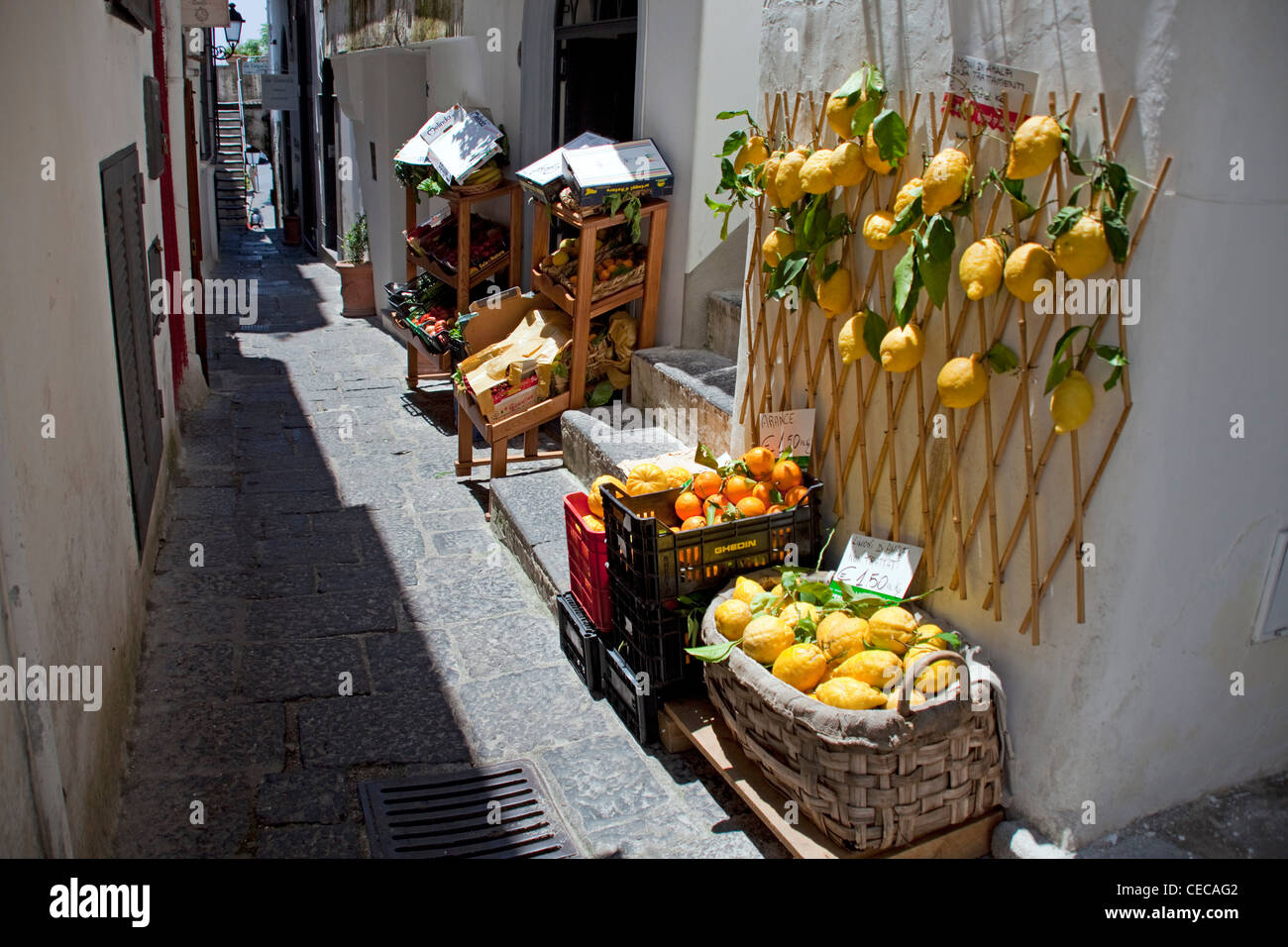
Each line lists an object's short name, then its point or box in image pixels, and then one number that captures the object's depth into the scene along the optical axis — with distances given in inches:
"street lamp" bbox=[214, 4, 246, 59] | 649.0
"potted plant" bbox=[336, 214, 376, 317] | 478.3
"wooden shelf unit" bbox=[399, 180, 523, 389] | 311.1
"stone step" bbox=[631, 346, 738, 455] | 217.9
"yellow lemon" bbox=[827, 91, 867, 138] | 140.3
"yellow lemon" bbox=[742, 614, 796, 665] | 133.8
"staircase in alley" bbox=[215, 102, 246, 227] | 869.8
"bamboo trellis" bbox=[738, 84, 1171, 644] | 119.3
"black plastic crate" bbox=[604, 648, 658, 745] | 158.9
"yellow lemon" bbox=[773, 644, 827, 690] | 128.5
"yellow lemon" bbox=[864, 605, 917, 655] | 130.7
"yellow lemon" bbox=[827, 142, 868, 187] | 142.0
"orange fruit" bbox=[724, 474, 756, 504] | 161.8
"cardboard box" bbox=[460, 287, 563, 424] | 257.3
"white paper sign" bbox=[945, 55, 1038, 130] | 118.6
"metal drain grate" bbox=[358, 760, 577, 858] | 138.9
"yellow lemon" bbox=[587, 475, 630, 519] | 178.2
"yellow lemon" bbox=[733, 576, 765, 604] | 144.3
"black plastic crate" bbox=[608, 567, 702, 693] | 153.8
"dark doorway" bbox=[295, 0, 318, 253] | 711.7
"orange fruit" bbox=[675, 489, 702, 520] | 161.0
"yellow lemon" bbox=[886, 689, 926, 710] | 118.9
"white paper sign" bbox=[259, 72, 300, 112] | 727.1
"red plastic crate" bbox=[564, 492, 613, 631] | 169.3
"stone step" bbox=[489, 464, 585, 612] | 203.3
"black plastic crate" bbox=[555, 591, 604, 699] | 172.7
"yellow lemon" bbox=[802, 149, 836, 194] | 145.6
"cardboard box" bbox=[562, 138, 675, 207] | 237.8
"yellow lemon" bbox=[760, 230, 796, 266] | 159.9
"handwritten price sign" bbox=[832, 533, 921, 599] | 142.4
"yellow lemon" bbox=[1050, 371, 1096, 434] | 112.2
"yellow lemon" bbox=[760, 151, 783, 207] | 159.9
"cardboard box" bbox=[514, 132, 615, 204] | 253.4
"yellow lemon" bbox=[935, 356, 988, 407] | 124.0
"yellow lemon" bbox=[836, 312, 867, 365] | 142.5
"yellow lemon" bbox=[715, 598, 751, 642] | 139.6
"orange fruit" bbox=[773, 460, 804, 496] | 160.2
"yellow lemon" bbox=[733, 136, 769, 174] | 167.9
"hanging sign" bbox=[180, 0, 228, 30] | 374.0
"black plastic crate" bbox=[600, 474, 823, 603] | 151.1
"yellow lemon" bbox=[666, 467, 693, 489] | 168.7
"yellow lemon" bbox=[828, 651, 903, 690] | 125.4
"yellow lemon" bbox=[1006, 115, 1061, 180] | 111.2
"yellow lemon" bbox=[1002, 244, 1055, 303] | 114.2
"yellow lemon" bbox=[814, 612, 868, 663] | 131.4
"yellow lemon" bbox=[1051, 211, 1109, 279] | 107.0
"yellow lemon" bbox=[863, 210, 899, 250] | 135.0
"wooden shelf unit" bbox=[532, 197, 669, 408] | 245.1
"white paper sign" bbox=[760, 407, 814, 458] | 164.4
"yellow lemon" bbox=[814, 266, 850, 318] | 149.3
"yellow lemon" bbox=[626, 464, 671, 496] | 168.6
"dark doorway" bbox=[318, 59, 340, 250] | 616.7
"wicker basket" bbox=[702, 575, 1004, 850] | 120.3
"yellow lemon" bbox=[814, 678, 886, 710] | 122.7
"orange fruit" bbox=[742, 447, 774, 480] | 163.8
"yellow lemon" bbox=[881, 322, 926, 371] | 133.4
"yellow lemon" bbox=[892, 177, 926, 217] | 131.2
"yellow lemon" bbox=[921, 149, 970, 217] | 122.9
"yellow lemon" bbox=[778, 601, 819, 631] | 138.6
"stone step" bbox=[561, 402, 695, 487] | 228.2
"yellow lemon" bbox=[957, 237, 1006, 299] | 118.6
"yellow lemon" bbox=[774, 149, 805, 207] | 154.4
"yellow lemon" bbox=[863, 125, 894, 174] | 137.8
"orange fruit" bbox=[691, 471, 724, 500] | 162.7
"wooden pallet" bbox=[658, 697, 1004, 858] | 128.3
